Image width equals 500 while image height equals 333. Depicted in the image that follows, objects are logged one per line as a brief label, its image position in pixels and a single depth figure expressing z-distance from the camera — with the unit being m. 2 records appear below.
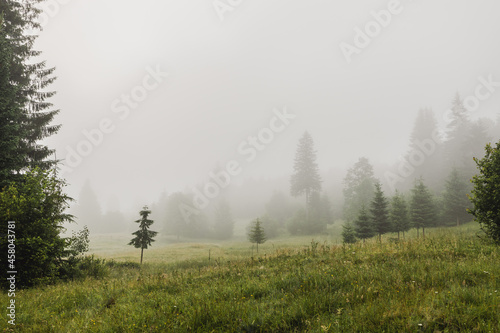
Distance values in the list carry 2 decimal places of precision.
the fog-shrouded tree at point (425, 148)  53.50
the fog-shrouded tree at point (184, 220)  57.88
